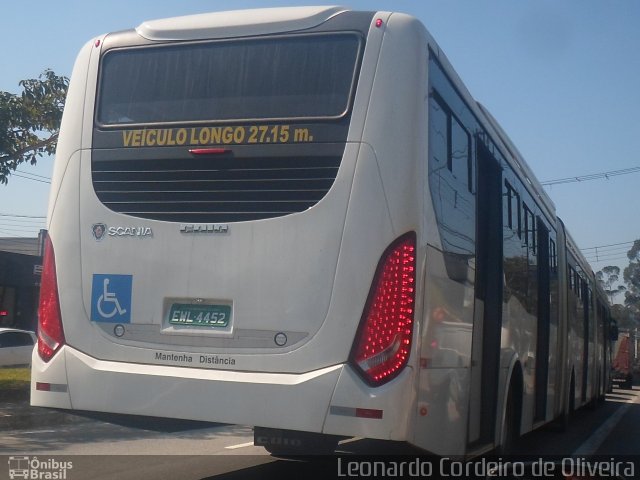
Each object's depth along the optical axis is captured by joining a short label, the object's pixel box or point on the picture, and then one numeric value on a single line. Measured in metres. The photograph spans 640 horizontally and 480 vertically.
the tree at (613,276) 102.25
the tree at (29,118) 16.03
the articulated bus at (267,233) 6.01
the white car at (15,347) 24.05
